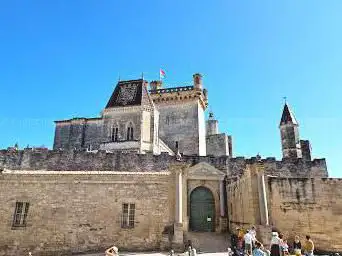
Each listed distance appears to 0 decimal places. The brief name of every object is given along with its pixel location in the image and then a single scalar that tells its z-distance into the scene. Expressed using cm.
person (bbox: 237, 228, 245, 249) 1161
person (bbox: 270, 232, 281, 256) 981
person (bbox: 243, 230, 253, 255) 1088
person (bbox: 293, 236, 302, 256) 1133
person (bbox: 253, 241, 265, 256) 900
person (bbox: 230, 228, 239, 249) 1220
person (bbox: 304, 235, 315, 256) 1116
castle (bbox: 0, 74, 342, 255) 1402
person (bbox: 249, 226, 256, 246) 1113
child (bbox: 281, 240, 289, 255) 1136
